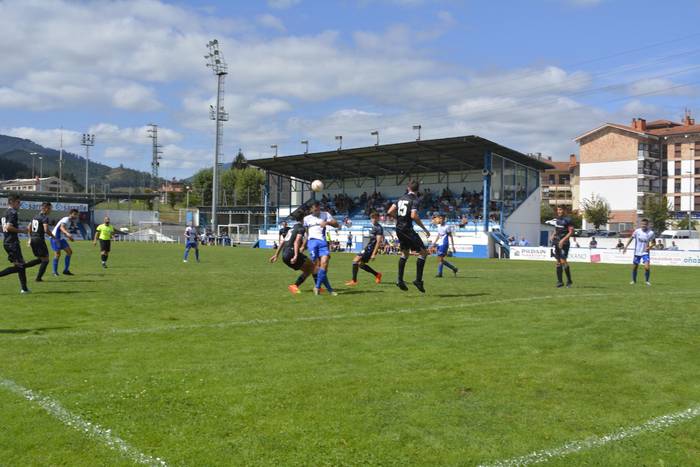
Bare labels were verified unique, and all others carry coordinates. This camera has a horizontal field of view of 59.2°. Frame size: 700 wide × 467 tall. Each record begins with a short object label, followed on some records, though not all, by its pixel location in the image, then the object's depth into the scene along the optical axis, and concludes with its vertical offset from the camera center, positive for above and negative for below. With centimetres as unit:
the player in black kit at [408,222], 1187 +4
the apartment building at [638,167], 9162 +921
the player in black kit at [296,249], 1205 -52
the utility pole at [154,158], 11638 +1181
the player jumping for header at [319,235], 1228 -25
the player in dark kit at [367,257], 1477 -81
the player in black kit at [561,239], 1579 -34
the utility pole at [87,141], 11273 +1447
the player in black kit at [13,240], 1256 -45
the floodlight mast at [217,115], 6919 +1255
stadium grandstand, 4909 +388
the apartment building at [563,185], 11081 +762
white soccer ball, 1105 +66
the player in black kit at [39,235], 1453 -38
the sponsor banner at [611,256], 3488 -179
